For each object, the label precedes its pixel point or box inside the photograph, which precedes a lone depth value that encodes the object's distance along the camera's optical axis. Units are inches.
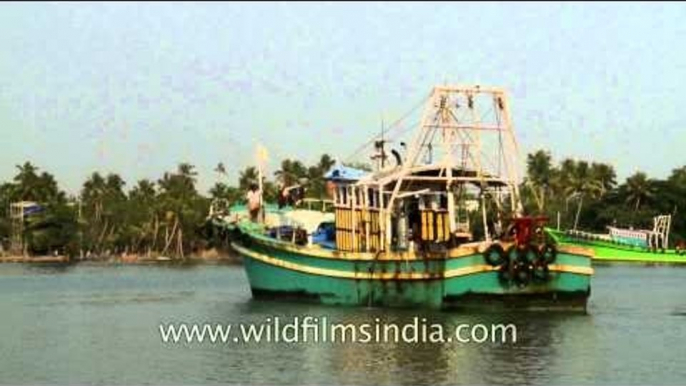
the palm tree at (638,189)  4453.7
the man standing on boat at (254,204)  2001.7
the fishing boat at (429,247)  1411.2
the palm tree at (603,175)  4909.0
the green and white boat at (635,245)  3740.2
